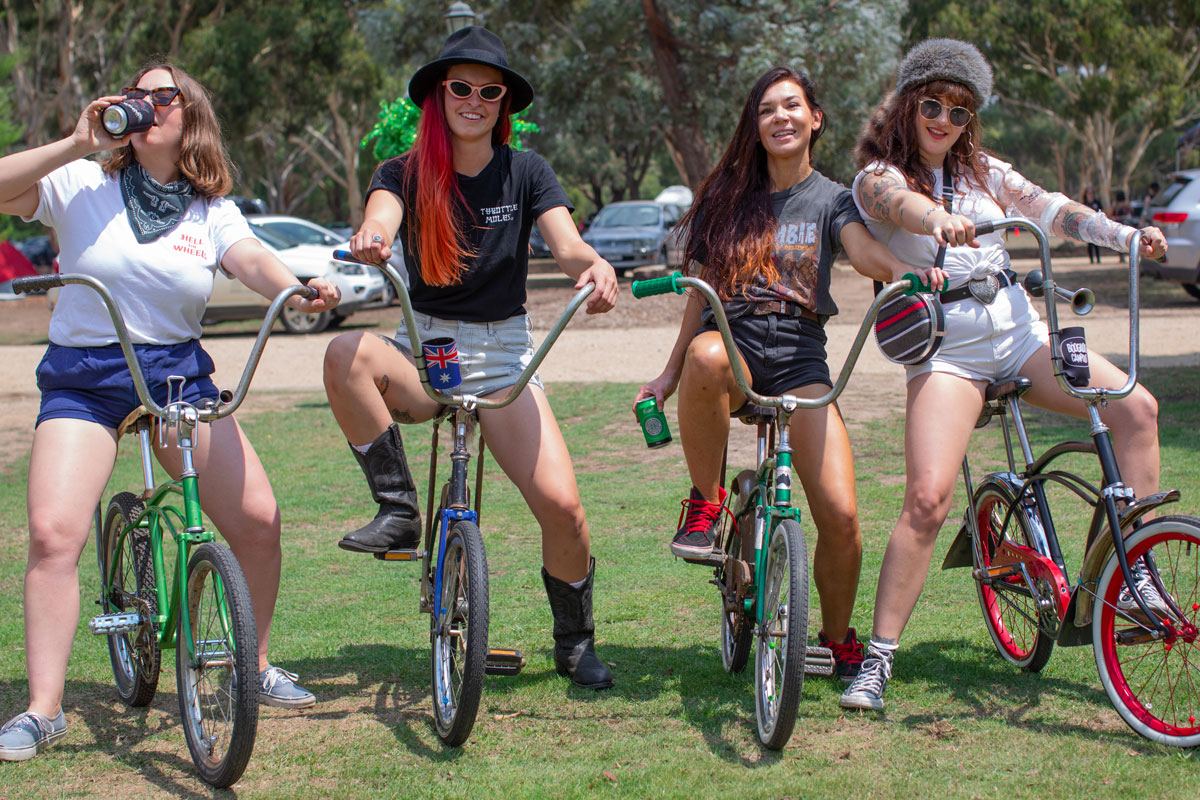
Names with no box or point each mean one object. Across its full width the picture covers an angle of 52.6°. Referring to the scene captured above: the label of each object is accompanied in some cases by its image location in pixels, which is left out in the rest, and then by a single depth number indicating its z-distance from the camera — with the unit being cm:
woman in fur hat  390
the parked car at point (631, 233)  2522
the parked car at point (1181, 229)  1636
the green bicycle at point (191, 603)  328
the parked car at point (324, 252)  1820
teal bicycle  345
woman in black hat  393
